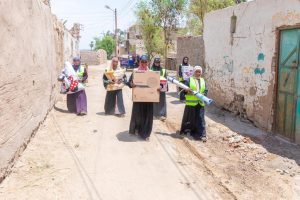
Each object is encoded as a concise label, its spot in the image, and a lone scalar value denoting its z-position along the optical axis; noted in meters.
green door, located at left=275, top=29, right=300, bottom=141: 7.04
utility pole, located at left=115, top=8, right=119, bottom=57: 42.38
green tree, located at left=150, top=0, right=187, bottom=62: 28.29
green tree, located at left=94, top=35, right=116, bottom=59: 77.06
